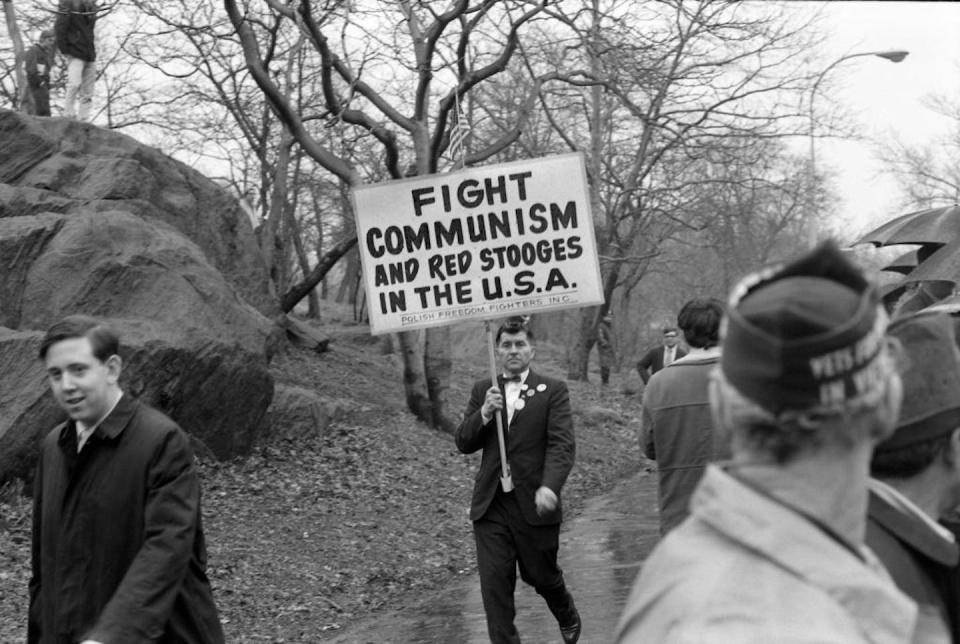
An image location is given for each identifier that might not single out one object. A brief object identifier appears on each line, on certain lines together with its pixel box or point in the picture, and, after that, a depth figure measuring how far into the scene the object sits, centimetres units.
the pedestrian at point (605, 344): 3538
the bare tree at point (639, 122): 1836
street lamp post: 2592
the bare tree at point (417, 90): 1650
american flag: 1102
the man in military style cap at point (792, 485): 171
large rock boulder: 1233
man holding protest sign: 757
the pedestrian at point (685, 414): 641
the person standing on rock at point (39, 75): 1761
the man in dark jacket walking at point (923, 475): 244
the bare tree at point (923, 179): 5182
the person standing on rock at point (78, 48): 1548
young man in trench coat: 444
